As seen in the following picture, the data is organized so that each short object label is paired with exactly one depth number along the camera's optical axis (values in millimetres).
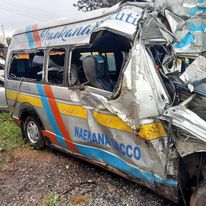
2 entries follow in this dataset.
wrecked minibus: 2058
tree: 16109
